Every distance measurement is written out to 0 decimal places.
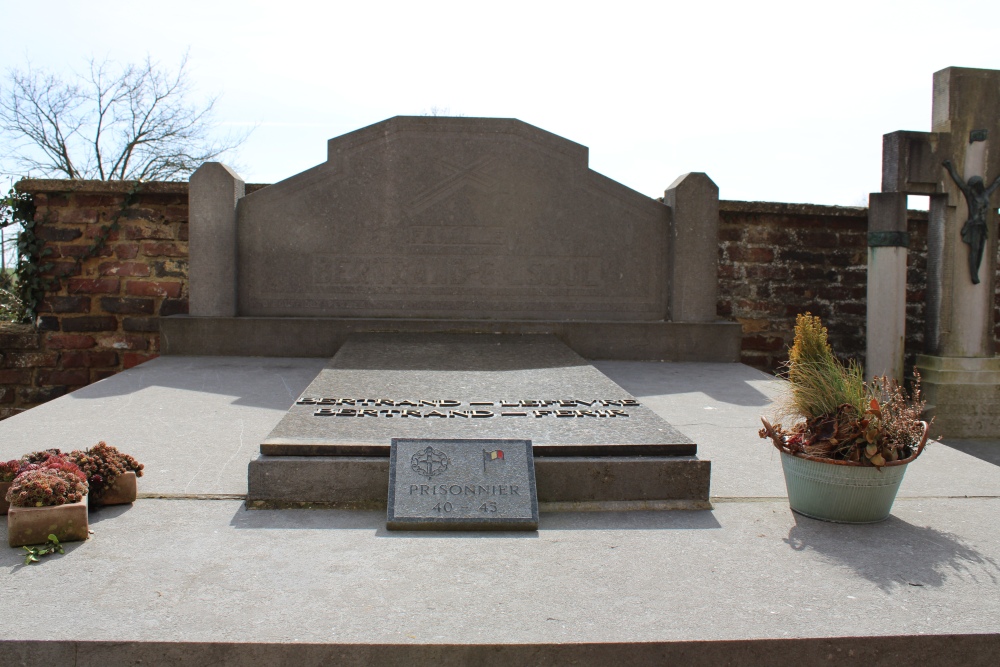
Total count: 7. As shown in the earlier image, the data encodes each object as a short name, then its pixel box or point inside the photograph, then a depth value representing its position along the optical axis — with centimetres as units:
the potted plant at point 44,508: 244
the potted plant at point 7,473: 270
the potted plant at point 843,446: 273
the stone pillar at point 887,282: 680
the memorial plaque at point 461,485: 272
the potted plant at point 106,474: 278
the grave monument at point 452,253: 620
